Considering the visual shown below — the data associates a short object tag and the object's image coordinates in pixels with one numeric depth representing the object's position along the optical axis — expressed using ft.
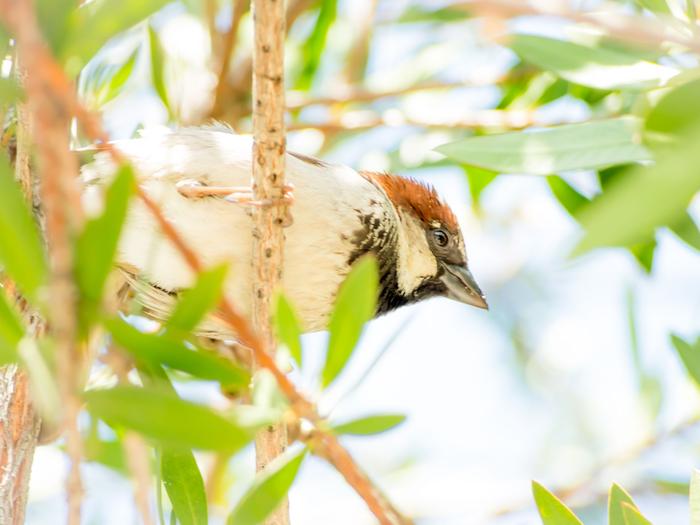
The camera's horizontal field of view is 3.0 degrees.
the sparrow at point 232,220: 10.22
